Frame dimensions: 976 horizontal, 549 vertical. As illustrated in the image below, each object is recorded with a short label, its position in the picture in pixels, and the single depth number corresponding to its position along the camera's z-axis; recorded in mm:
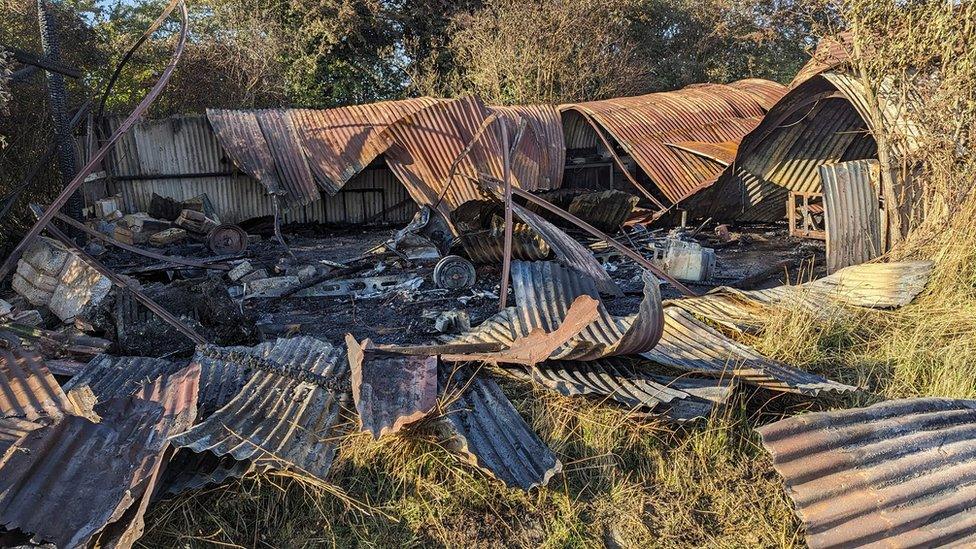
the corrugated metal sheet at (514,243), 7793
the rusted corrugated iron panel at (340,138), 11672
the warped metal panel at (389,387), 3695
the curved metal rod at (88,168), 5074
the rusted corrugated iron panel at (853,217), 7199
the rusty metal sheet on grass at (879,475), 3445
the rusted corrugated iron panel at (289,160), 11430
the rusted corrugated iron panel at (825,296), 5504
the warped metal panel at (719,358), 4270
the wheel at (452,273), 7570
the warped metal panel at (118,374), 4148
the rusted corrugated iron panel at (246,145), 11234
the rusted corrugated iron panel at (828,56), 7032
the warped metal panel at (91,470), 2965
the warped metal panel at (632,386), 4078
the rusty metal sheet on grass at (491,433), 3631
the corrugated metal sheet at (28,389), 3670
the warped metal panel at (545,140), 12492
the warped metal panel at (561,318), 4289
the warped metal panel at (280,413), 3449
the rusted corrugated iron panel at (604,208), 9703
